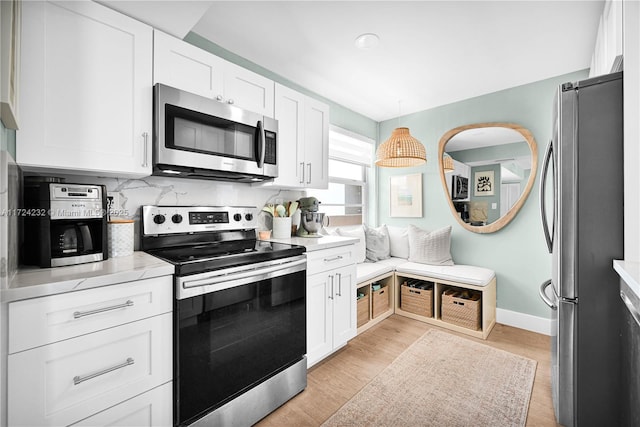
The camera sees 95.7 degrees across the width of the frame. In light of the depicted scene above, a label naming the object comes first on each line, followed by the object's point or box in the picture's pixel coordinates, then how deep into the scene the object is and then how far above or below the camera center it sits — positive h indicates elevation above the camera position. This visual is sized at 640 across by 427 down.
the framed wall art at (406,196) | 3.69 +0.23
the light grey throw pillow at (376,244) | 3.47 -0.38
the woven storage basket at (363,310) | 2.83 -0.96
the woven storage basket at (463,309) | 2.78 -0.94
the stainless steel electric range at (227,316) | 1.34 -0.55
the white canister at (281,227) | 2.42 -0.12
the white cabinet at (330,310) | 2.03 -0.73
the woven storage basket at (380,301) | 3.01 -0.95
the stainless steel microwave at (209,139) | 1.59 +0.46
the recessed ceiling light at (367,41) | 2.12 +1.29
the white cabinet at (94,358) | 0.98 -0.55
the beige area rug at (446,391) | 1.69 -1.19
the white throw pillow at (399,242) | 3.61 -0.36
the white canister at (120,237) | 1.53 -0.13
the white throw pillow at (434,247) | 3.27 -0.40
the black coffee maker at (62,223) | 1.22 -0.05
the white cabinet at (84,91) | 1.22 +0.57
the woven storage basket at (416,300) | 3.06 -0.94
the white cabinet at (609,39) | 1.48 +1.04
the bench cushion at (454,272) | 2.80 -0.61
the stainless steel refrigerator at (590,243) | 1.39 -0.15
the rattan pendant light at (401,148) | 2.82 +0.64
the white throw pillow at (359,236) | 3.26 -0.27
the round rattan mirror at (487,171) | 2.99 +0.47
